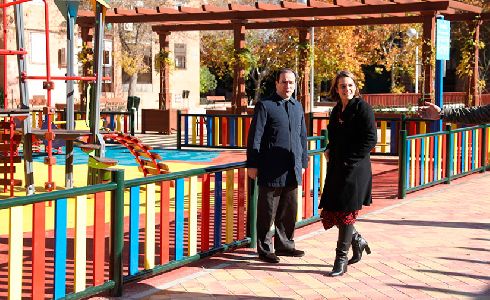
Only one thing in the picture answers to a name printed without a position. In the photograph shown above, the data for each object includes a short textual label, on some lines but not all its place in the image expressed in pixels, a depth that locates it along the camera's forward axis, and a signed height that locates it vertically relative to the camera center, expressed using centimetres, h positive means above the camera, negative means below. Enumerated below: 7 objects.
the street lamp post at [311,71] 3136 +62
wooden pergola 2022 +187
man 766 -60
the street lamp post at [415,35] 3409 +210
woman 722 -61
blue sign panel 1617 +92
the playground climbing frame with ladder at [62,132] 1210 -63
